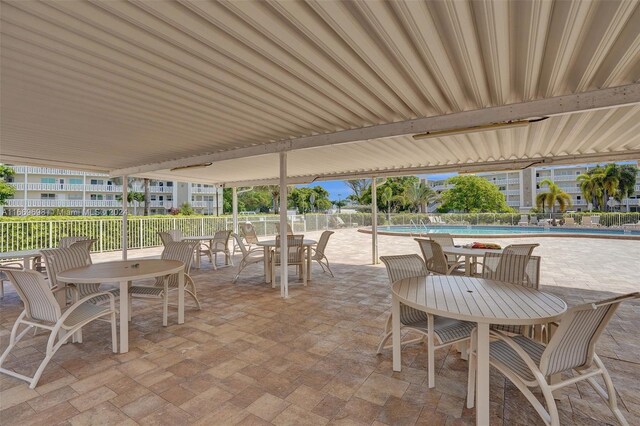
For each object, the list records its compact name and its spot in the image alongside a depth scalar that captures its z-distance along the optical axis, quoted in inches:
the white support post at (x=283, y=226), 183.3
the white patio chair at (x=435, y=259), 175.0
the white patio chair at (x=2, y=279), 176.6
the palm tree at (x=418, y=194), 1075.9
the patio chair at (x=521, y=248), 143.7
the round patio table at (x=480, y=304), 70.8
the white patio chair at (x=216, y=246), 280.4
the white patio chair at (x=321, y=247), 234.4
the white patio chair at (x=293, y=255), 210.7
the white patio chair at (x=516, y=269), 126.6
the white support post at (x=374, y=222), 303.3
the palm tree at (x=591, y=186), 1022.4
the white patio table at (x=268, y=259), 223.6
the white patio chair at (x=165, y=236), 249.4
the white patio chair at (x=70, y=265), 128.9
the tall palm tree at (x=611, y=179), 973.2
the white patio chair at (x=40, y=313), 92.4
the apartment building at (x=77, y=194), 1109.7
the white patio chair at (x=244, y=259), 228.1
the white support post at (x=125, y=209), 310.7
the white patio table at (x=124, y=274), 113.3
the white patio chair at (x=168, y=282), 137.5
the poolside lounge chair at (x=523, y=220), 753.1
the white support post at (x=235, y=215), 450.0
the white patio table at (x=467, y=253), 167.5
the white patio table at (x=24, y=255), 177.5
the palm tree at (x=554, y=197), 971.9
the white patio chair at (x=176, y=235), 280.5
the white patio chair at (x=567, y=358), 61.3
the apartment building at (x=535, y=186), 1408.7
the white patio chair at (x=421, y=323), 87.7
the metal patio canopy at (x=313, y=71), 70.8
